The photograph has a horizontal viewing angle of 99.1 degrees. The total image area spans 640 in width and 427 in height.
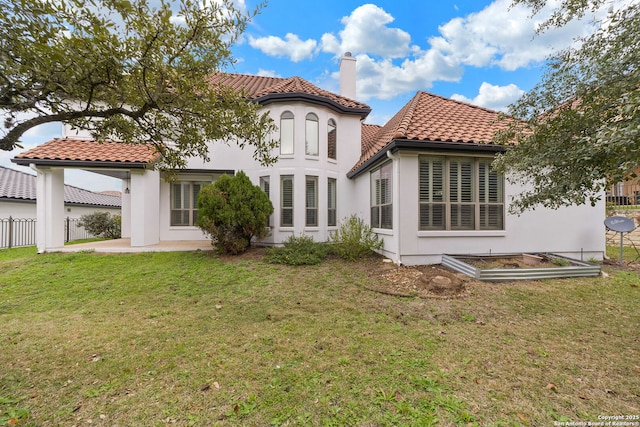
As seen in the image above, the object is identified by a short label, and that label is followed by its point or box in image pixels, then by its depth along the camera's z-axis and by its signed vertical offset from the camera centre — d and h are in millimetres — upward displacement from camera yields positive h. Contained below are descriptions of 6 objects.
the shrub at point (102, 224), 15188 -588
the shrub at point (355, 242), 8648 -966
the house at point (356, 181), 7832 +1129
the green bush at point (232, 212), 8750 +35
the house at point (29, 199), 14141 +967
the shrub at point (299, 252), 8273 -1278
